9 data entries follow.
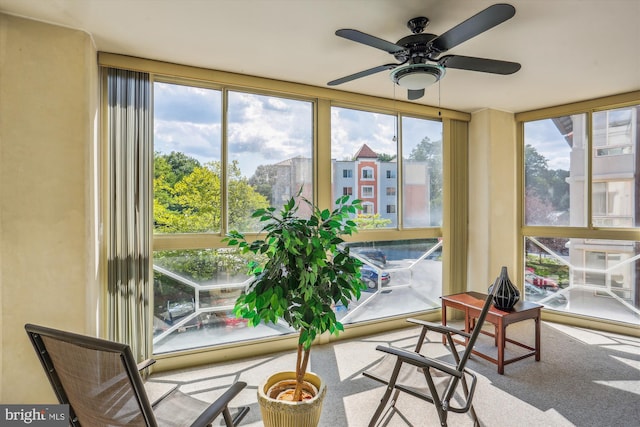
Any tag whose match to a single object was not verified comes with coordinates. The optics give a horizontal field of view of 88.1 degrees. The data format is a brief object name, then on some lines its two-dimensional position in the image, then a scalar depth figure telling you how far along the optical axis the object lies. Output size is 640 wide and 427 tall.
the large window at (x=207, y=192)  3.00
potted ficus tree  1.86
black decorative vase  3.08
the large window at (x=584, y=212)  3.80
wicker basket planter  1.84
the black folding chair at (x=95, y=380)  1.14
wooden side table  2.93
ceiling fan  1.83
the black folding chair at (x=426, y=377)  1.84
